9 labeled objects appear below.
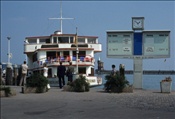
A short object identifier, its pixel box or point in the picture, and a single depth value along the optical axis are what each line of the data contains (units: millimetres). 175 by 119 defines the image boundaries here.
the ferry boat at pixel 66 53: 31859
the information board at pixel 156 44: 21688
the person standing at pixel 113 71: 18862
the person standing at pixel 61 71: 21891
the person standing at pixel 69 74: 24883
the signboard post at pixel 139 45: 21719
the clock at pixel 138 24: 21734
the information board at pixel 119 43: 21745
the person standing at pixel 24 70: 22402
